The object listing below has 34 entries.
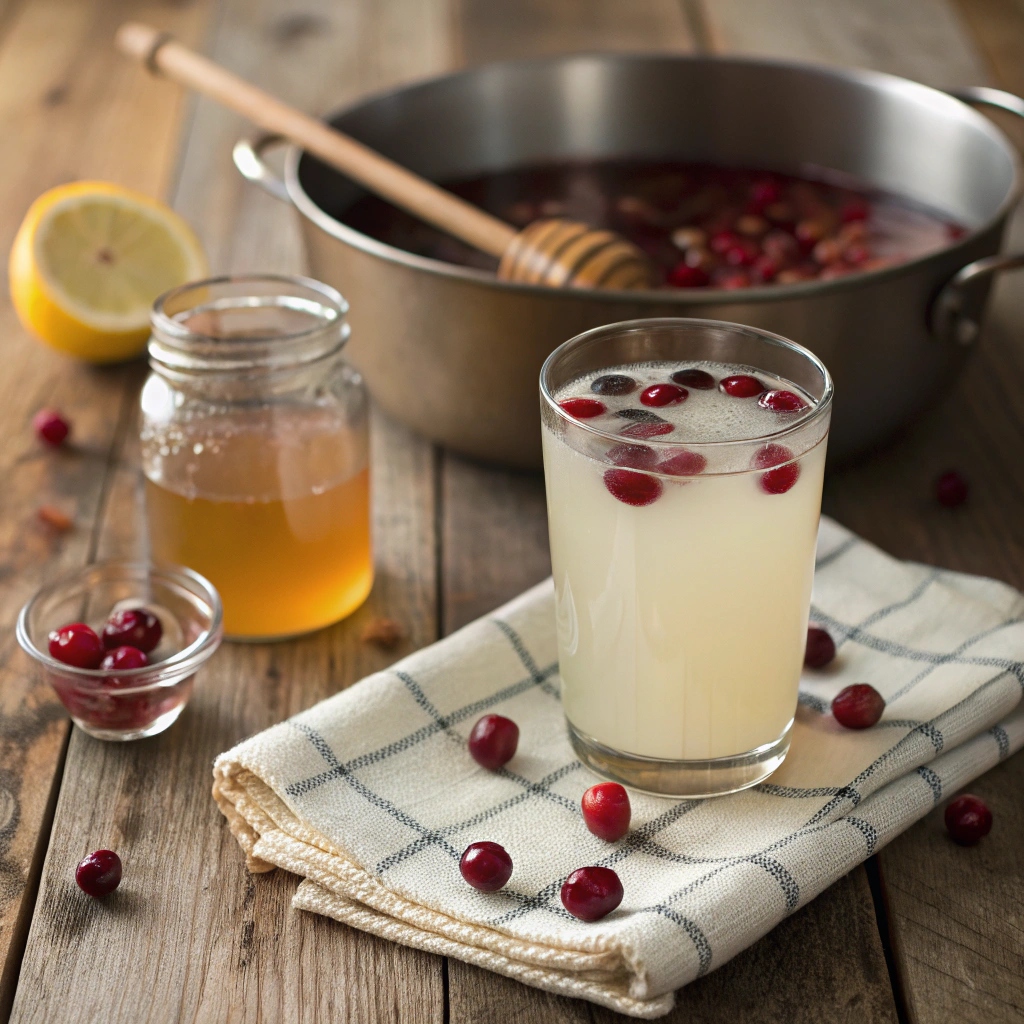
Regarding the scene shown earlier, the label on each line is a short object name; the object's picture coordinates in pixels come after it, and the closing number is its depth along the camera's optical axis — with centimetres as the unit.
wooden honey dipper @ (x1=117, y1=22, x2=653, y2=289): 103
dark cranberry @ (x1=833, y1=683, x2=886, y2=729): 89
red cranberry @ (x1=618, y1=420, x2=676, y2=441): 84
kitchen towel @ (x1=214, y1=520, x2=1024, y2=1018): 82
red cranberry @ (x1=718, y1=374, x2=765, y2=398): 86
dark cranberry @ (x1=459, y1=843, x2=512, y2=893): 84
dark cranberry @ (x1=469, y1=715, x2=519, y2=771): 89
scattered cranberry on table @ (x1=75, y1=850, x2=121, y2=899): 85
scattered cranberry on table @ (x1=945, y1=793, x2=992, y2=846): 87
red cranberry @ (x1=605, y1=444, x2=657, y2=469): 83
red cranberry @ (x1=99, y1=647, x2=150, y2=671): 92
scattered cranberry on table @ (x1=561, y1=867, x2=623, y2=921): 83
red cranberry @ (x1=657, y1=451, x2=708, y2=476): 83
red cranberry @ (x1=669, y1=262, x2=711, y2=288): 107
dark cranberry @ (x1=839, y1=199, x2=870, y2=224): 115
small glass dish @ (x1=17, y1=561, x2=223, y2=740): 90
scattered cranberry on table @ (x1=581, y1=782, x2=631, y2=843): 86
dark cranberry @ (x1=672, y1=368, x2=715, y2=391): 86
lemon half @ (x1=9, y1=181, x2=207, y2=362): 111
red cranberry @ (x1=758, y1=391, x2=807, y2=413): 85
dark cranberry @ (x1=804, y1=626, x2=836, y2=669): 93
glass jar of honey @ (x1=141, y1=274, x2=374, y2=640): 95
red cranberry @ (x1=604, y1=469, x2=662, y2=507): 83
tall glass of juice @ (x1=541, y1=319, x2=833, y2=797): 83
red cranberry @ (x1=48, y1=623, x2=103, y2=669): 92
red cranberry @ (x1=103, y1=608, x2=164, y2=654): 94
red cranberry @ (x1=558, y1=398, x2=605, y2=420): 85
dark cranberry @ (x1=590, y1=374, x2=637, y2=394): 86
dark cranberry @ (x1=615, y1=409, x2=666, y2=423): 84
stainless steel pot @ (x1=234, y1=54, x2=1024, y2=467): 98
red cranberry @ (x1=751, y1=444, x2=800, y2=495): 83
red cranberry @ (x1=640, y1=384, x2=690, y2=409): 85
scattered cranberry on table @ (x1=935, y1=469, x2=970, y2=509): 104
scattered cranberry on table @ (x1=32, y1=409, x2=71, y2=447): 108
